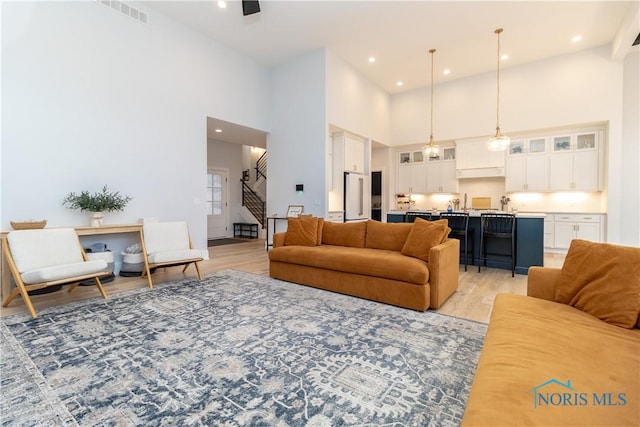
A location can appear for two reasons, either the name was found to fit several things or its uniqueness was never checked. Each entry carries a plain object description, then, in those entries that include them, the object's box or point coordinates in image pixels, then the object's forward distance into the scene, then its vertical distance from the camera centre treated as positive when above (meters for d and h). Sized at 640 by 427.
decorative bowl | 3.34 -0.21
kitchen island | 4.49 -0.61
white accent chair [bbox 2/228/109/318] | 2.82 -0.58
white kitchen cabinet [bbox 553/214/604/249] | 6.14 -0.53
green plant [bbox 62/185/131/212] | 3.99 +0.07
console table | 3.28 -0.34
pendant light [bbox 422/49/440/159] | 5.75 +1.10
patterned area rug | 1.51 -1.07
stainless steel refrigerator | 6.94 +0.21
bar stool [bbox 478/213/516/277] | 4.57 -0.44
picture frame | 6.50 -0.11
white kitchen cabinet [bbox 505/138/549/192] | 6.81 +0.91
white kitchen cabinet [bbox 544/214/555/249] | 6.58 -0.63
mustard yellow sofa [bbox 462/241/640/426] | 0.91 -0.65
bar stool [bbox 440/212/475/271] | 4.98 -0.44
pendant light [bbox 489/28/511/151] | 5.08 +1.10
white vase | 4.05 -0.18
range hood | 7.24 +1.13
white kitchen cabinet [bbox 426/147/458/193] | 7.94 +0.86
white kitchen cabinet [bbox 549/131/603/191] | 6.28 +0.91
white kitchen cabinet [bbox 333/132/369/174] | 6.92 +1.28
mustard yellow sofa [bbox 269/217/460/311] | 3.01 -0.64
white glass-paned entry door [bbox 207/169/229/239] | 8.88 +0.05
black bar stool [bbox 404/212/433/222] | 5.40 -0.22
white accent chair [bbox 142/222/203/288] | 3.89 -0.59
